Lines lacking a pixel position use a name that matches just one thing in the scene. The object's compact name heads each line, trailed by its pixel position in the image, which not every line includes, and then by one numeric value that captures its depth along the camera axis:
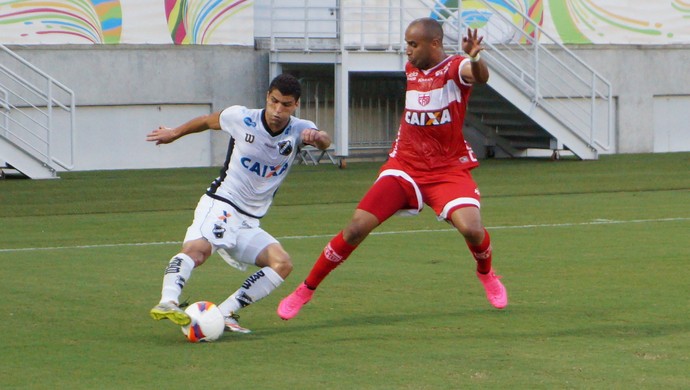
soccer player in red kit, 18.87
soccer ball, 17.14
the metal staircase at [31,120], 48.37
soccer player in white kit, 18.02
